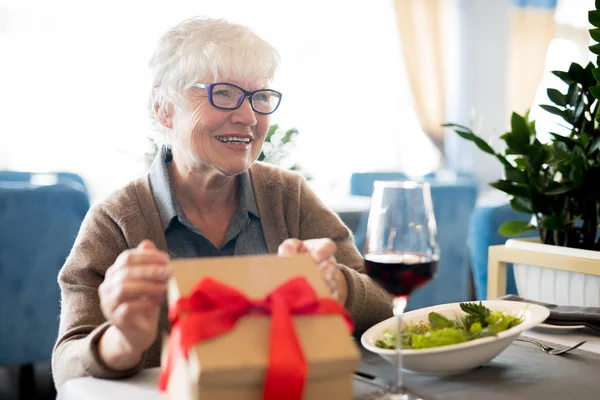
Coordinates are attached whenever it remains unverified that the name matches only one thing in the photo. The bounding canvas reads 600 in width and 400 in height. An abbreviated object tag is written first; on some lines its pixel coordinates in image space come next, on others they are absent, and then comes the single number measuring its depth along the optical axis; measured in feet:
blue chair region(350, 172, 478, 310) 9.97
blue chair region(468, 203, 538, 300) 6.21
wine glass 2.36
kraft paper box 1.88
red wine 2.39
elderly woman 3.63
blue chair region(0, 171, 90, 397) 7.16
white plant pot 4.32
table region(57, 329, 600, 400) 2.61
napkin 3.60
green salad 2.78
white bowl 2.64
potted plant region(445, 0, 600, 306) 4.40
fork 3.11
